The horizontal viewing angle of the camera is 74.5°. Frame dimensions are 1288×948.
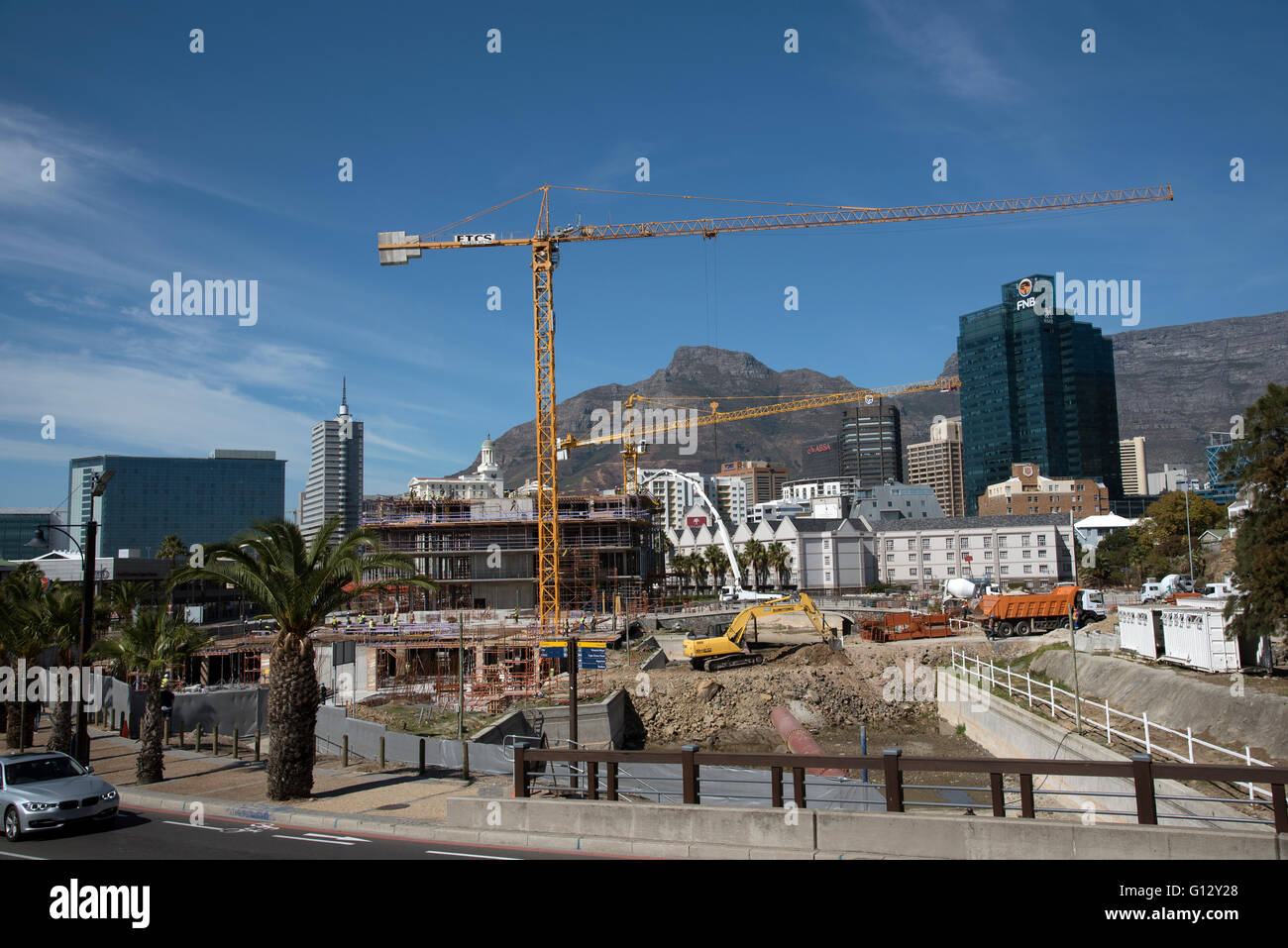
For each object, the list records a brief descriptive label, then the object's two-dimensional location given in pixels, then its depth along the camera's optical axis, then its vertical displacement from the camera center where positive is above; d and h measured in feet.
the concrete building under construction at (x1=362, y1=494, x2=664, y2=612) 270.26 +3.24
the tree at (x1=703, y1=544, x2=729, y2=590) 333.09 -3.92
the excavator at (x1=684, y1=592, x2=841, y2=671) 157.79 -17.47
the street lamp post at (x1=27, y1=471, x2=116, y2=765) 66.64 -3.75
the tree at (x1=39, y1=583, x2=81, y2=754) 81.56 -5.02
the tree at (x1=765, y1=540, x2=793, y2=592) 333.42 -2.97
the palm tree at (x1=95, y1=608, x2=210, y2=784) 64.90 -7.41
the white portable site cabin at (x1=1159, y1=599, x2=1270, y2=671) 85.87 -10.71
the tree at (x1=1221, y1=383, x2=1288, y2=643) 78.02 +1.08
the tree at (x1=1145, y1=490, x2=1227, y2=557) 282.15 +8.12
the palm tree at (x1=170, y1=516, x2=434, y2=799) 55.16 -2.26
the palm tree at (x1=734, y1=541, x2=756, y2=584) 346.13 -3.59
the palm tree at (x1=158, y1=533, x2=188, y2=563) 333.83 +6.70
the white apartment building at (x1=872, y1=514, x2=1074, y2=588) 312.50 -1.93
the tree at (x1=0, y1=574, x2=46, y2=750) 81.61 -7.17
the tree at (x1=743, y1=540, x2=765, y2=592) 334.65 -1.64
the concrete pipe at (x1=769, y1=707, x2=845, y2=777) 104.99 -24.76
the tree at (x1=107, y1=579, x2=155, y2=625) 77.43 -2.82
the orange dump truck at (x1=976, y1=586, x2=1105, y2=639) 168.25 -13.91
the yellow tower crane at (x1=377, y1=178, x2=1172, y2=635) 227.61 +59.91
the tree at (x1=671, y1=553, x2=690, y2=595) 350.84 -5.42
